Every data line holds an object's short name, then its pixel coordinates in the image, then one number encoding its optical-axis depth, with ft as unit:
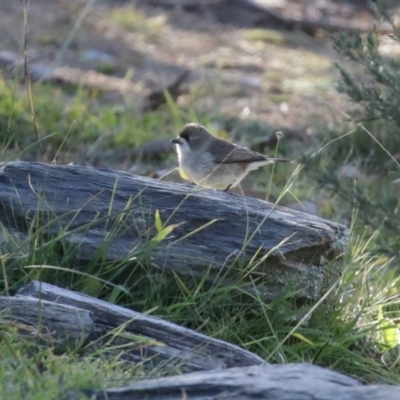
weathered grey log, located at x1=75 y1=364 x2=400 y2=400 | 22.38
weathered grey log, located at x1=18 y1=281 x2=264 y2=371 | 26.99
